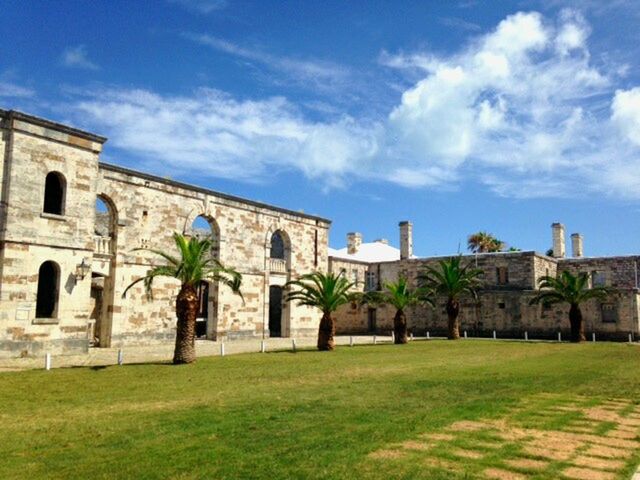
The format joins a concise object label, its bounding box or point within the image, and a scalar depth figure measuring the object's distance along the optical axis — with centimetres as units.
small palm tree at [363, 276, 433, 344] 3014
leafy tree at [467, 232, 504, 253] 5572
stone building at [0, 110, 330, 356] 1897
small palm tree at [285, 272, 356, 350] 2469
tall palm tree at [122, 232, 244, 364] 1795
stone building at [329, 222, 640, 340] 3753
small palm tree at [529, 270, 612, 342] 3391
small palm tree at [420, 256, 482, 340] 3509
